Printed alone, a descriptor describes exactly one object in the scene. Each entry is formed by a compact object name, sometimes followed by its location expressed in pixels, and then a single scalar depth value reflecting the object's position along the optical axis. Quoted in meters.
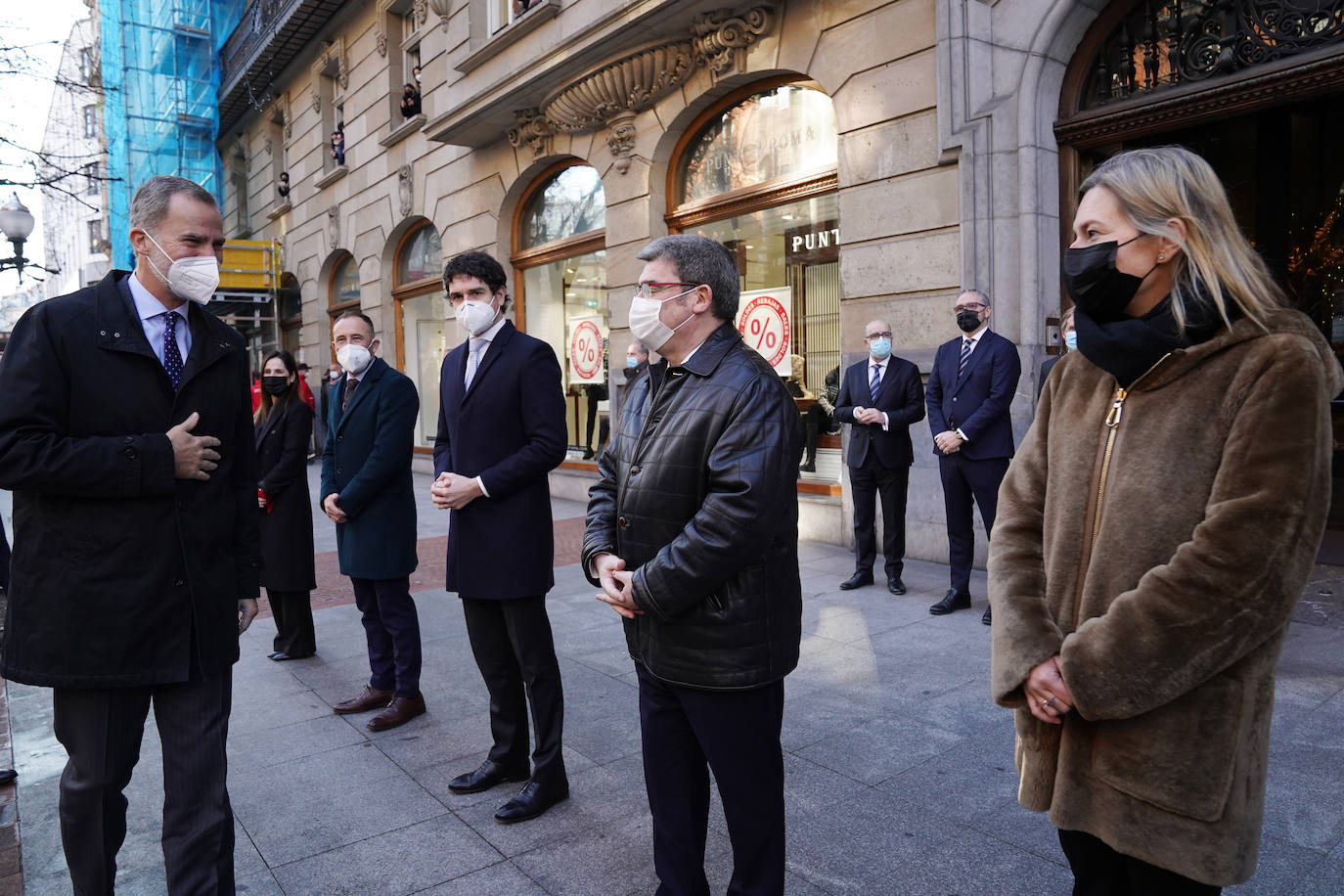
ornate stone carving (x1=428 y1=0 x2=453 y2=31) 14.02
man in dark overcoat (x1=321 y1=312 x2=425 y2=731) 4.51
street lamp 14.07
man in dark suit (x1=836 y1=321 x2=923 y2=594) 7.04
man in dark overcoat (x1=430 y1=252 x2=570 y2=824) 3.59
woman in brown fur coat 1.65
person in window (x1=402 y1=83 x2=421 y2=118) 16.02
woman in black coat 5.33
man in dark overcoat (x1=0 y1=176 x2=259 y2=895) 2.40
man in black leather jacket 2.30
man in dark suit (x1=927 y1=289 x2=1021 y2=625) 6.29
